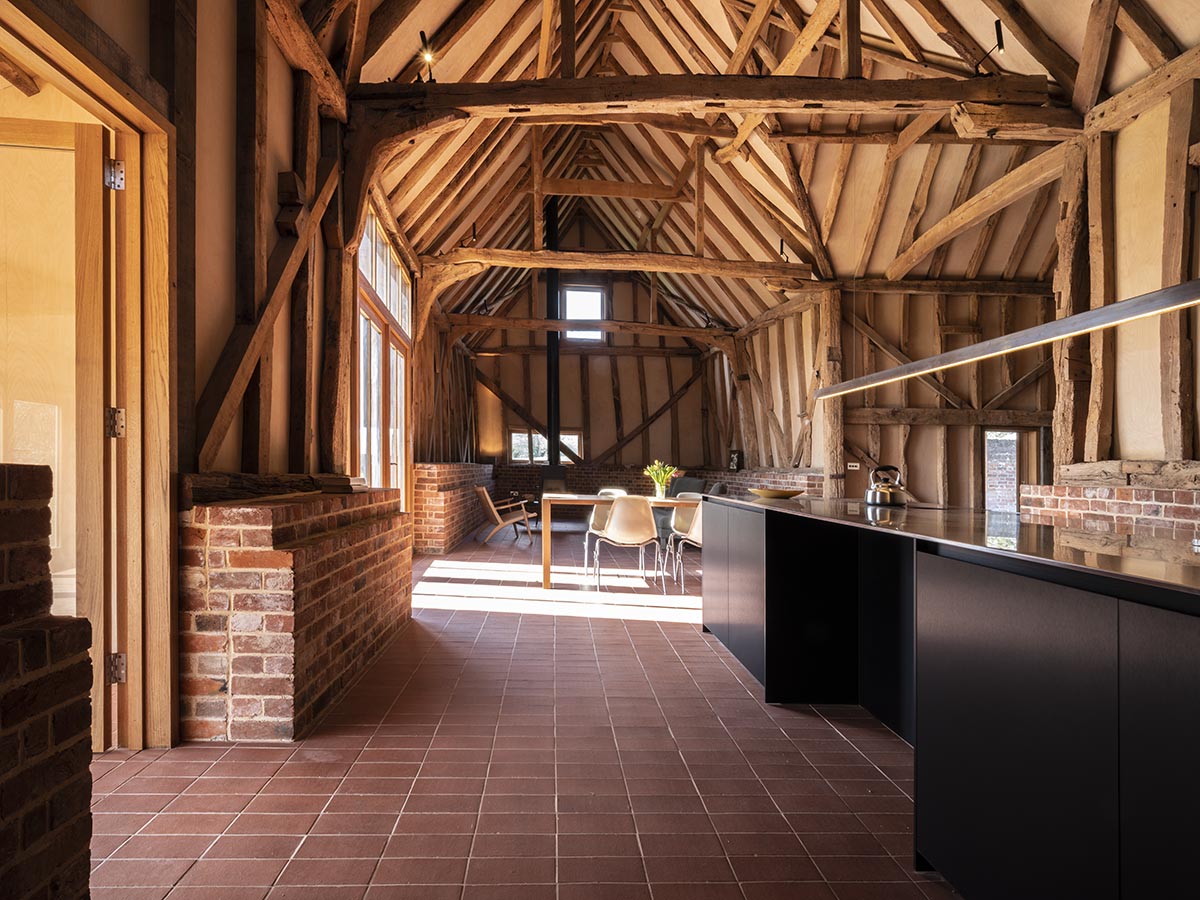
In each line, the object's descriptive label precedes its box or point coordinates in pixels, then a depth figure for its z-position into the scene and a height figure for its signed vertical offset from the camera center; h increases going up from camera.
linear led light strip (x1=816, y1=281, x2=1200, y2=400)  1.58 +0.34
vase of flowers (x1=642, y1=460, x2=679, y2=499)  6.54 -0.20
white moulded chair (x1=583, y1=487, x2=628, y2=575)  6.38 -0.58
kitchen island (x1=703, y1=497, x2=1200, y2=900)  1.17 -0.50
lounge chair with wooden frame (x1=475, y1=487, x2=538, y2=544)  8.42 -0.74
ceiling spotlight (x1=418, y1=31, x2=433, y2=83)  4.35 +2.48
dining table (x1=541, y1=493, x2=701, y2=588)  6.02 -0.40
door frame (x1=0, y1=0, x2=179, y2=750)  2.55 +0.21
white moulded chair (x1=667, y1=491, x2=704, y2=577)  6.46 -0.61
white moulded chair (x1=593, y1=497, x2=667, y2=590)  5.78 -0.55
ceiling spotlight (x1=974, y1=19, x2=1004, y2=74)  4.64 +2.71
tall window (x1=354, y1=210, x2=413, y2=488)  5.89 +0.92
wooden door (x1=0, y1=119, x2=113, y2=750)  2.53 +0.42
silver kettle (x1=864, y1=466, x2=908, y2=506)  3.38 -0.18
